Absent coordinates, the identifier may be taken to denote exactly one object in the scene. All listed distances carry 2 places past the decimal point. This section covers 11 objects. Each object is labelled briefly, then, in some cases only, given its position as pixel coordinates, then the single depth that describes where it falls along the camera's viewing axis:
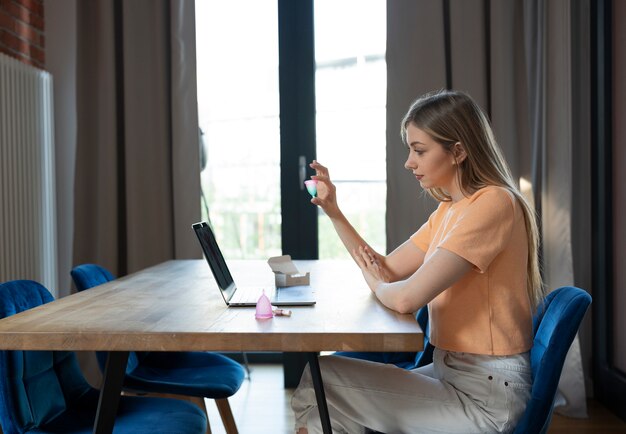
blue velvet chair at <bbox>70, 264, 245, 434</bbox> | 2.04
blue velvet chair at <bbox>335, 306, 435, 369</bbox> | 2.30
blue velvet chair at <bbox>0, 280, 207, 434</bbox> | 1.59
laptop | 1.72
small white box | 2.09
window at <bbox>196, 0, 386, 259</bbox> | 3.66
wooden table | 1.36
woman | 1.47
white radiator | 3.11
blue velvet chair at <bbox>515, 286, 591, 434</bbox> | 1.40
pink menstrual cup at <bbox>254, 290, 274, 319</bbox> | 1.52
